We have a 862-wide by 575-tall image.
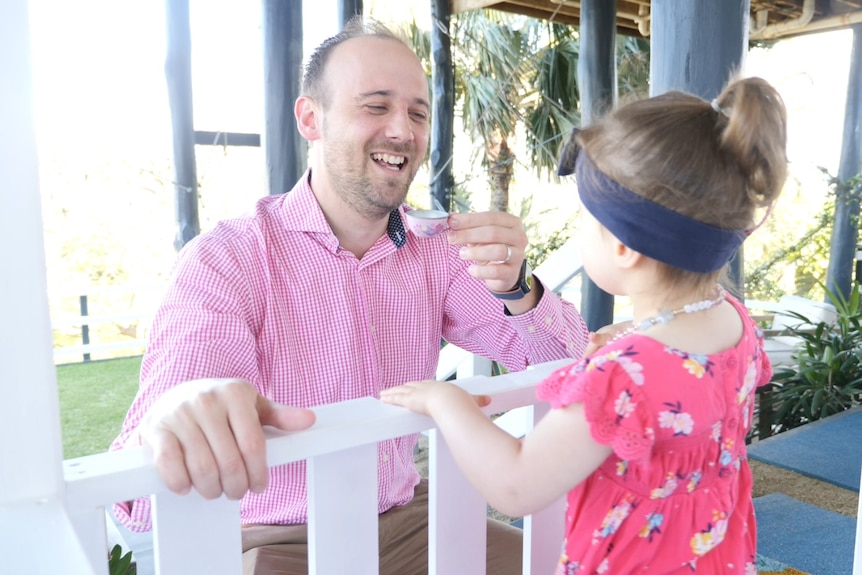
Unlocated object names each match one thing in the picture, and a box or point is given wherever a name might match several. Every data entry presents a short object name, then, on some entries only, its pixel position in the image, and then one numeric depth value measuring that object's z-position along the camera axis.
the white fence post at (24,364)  0.63
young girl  0.91
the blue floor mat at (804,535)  2.47
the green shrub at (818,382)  4.24
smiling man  1.37
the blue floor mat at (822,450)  3.19
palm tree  8.41
